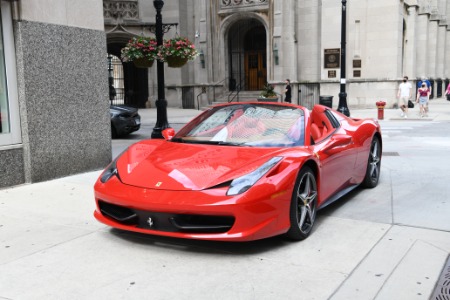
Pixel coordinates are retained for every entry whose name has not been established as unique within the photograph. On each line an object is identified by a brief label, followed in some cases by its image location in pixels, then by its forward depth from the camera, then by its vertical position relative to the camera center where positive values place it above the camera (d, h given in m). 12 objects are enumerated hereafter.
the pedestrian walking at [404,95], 21.20 -0.76
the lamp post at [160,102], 12.29 -0.48
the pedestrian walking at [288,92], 25.50 -0.60
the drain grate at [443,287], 3.54 -1.58
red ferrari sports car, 4.13 -0.87
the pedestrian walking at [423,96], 20.38 -0.78
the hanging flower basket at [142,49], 12.05 +0.85
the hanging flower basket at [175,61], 12.23 +0.56
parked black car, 14.62 -1.09
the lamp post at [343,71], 19.39 +0.33
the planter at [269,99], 22.99 -0.84
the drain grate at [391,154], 10.41 -1.61
